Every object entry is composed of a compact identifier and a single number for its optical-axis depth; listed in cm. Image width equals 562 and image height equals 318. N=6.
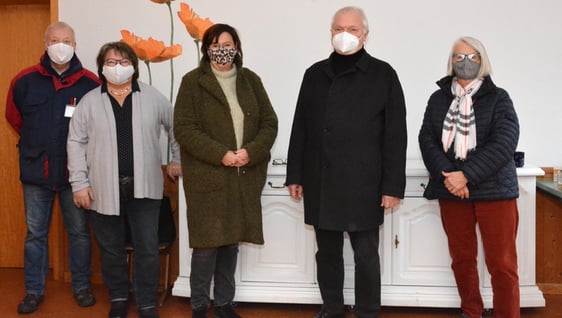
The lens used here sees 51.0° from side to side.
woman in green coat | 255
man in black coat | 246
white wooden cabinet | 291
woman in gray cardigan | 265
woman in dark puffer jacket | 246
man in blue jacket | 293
